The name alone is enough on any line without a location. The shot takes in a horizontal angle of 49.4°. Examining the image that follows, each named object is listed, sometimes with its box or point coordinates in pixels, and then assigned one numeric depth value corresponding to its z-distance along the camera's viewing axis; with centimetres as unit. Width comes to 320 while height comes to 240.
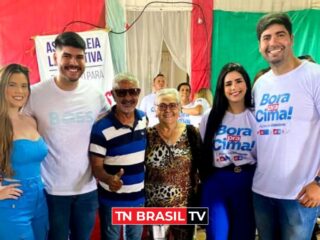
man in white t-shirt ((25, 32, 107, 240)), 150
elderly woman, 161
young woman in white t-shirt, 157
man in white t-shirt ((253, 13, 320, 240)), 132
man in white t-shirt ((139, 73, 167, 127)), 334
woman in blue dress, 134
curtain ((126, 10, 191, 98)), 434
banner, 377
